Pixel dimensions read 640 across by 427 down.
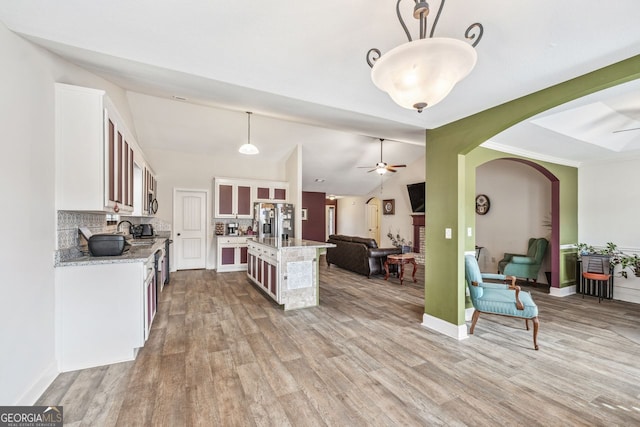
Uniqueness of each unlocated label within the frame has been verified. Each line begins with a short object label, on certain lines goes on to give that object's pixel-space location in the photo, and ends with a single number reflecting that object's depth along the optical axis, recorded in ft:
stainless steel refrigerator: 22.13
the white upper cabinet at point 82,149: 7.44
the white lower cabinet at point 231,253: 21.83
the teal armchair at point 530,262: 17.21
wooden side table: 18.71
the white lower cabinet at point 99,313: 7.53
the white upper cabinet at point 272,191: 23.49
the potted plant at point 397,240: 28.07
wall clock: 20.92
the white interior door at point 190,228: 21.81
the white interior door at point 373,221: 33.45
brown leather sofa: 20.04
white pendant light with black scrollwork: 4.12
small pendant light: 16.07
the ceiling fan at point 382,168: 20.76
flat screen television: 25.11
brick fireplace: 26.07
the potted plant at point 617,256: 14.42
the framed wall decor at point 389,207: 29.56
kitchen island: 12.84
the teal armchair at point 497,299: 9.43
